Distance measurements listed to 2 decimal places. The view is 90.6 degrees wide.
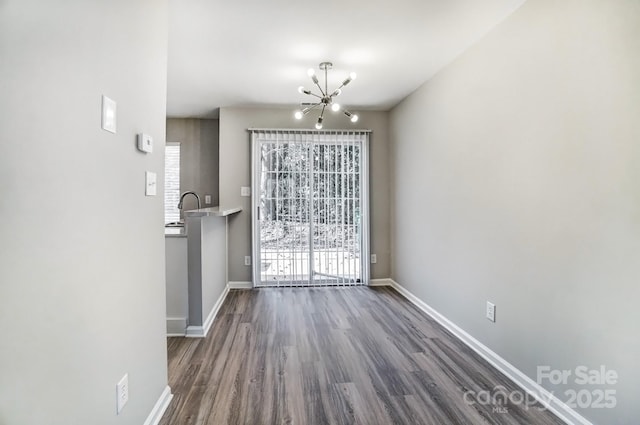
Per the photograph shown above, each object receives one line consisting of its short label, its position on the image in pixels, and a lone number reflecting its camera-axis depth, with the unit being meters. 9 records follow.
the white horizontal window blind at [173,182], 4.87
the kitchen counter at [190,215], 2.60
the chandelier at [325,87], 2.78
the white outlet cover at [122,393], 1.27
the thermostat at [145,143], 1.46
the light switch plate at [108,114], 1.15
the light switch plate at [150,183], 1.54
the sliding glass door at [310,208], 4.31
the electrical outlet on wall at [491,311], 2.28
